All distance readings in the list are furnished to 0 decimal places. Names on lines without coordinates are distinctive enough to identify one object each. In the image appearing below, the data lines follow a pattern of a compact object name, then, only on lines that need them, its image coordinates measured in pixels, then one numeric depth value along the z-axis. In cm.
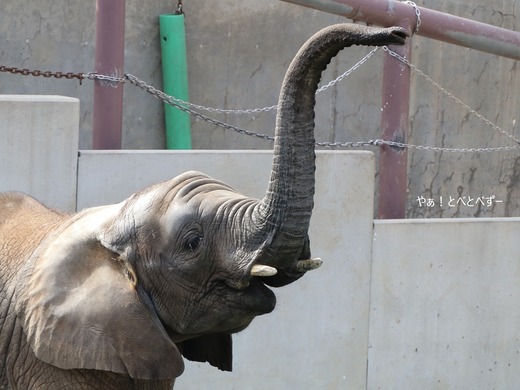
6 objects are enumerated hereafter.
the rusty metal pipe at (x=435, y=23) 1430
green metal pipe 1973
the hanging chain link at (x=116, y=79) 1280
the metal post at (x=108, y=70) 1335
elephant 812
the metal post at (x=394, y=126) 1493
